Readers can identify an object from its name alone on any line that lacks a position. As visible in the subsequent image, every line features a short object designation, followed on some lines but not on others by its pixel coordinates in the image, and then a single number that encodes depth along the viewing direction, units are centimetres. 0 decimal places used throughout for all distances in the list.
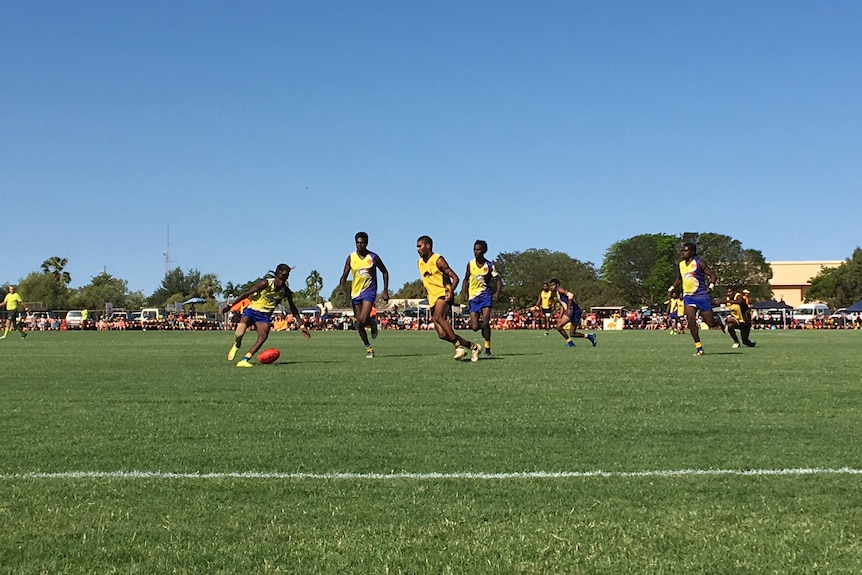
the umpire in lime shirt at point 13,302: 3525
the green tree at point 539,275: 12666
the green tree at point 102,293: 13838
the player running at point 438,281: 1722
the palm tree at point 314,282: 18650
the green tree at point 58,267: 13838
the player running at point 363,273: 1791
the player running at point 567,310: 2741
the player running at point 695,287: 1970
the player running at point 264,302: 1727
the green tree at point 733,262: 11800
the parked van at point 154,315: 7756
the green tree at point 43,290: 12900
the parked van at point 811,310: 8594
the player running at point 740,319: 2519
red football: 1666
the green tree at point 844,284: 12200
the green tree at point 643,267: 11800
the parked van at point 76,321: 7660
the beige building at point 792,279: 16212
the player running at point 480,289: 1952
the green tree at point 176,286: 16925
